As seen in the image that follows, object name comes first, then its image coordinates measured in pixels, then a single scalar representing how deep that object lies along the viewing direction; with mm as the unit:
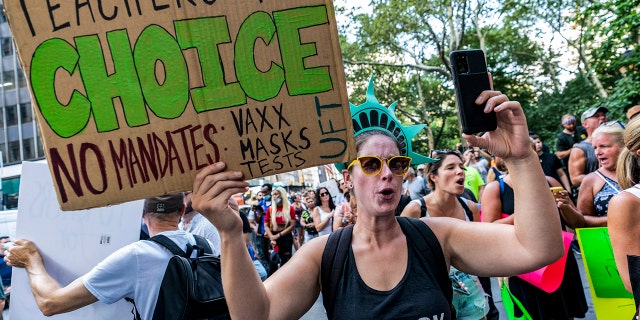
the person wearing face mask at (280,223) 10266
